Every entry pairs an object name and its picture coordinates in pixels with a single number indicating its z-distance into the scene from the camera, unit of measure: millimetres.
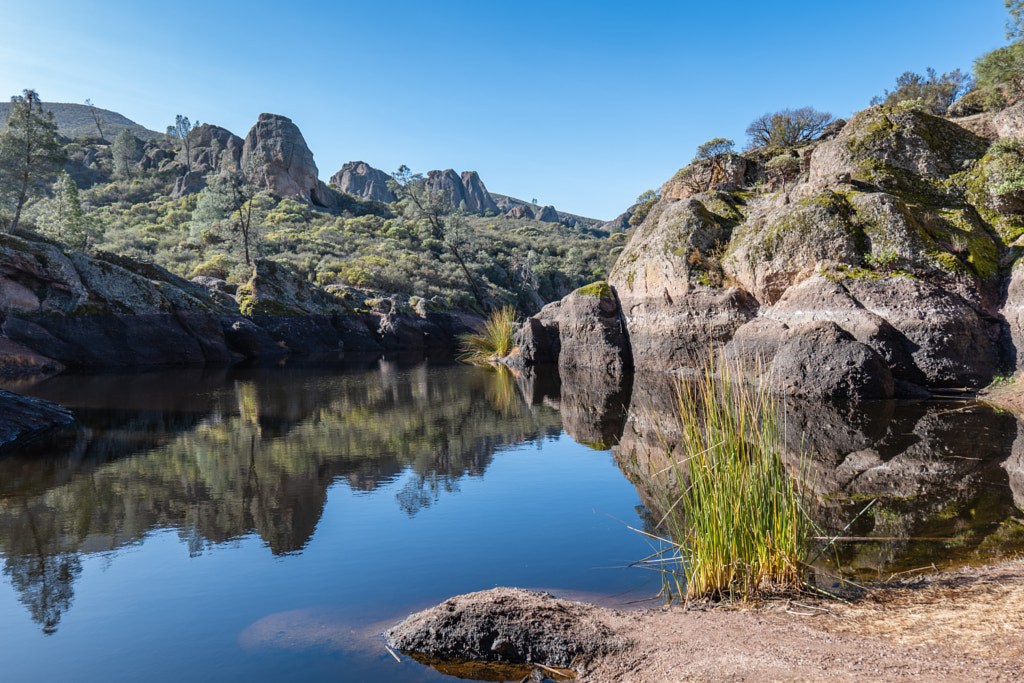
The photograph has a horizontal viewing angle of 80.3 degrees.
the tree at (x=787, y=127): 30656
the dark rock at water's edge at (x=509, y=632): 3230
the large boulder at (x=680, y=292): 15734
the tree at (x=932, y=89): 27341
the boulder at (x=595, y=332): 19156
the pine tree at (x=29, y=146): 33250
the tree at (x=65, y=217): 37938
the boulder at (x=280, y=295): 30406
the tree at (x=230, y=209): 46450
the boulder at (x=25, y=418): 9891
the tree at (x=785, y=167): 19812
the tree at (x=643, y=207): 37491
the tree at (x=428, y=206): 54188
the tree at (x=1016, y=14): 17844
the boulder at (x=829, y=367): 11289
